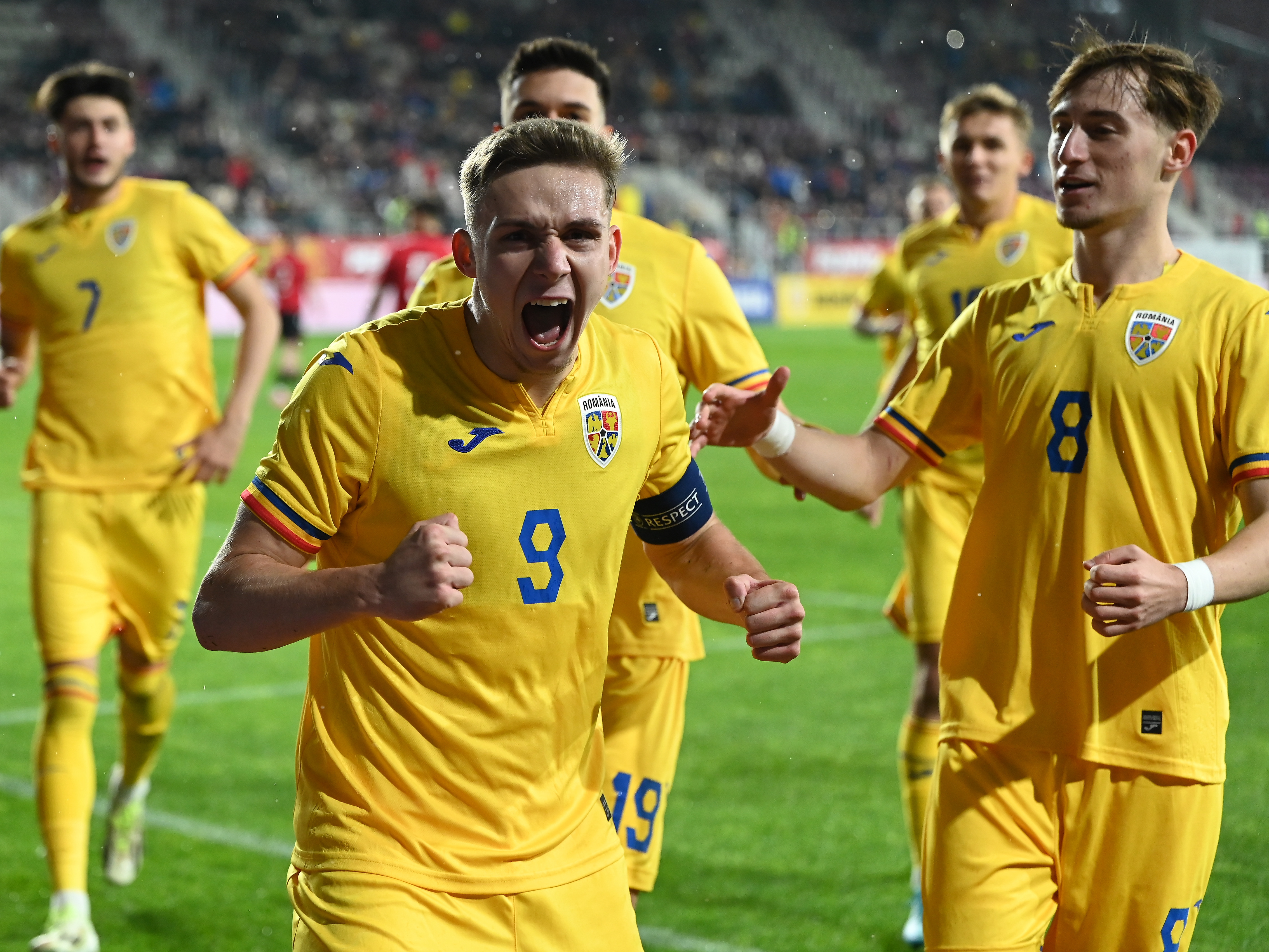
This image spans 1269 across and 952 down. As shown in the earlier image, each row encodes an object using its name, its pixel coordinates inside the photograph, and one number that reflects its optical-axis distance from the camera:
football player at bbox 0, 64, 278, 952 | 11.63
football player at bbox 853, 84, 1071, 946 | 11.23
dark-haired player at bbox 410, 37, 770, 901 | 9.09
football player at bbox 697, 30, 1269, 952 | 6.70
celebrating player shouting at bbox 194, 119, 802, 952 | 5.55
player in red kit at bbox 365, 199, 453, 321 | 29.00
